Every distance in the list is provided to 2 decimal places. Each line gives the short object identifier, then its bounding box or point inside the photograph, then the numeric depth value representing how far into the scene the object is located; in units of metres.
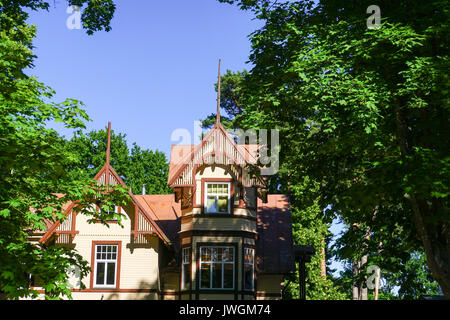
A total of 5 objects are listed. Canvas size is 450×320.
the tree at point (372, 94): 13.78
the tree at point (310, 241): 35.34
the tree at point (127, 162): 48.25
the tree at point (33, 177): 11.24
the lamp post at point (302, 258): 26.33
